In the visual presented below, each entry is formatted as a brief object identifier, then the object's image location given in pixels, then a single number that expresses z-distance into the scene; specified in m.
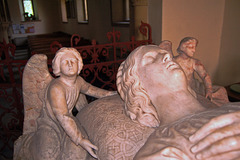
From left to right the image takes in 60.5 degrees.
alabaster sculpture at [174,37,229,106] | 2.02
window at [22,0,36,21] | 13.59
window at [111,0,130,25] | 7.06
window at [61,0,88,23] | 9.95
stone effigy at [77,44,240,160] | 0.93
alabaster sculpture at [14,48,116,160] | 1.45
